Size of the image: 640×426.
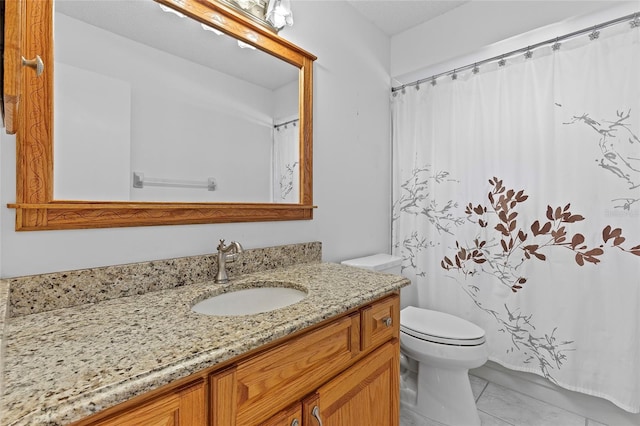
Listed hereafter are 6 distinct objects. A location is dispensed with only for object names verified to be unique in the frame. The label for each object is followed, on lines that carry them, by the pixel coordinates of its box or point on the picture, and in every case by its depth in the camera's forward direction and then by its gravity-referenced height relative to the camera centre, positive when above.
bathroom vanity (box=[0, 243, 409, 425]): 0.52 -0.28
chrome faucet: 1.17 -0.17
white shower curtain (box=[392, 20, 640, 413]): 1.44 +0.04
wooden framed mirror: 0.85 +0.15
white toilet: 1.48 -0.74
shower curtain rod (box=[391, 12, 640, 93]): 1.42 +0.94
